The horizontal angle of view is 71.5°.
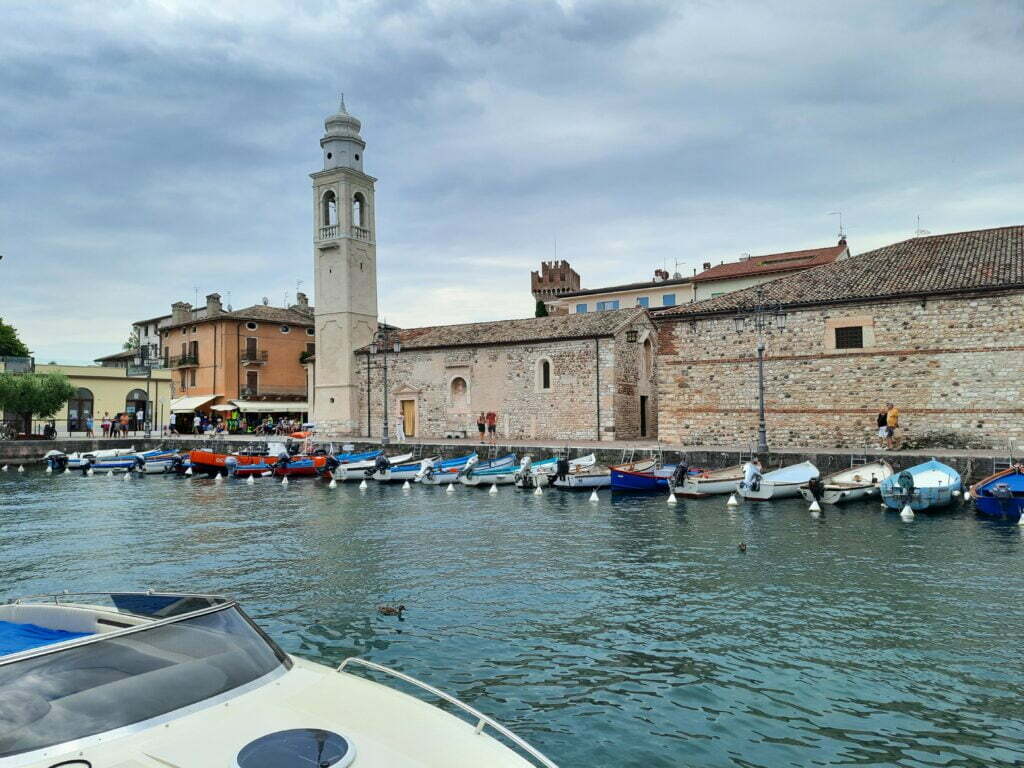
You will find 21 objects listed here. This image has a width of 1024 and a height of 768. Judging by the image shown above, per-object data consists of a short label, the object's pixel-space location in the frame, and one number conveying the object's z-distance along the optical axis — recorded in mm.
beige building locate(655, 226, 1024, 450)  23141
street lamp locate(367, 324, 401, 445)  35406
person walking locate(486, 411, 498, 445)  33812
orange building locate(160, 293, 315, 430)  48656
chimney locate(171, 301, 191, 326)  53125
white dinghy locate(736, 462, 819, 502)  19484
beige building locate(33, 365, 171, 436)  48094
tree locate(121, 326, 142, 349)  67525
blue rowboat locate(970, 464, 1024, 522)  15625
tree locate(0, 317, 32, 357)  52231
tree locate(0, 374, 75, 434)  38969
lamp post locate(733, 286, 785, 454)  23516
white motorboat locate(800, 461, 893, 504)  18484
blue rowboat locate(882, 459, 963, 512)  17109
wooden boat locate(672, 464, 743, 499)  20359
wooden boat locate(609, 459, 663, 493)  21766
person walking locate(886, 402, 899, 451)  23594
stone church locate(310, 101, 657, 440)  33031
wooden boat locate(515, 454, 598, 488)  23766
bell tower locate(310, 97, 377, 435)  40000
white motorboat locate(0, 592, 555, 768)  3184
